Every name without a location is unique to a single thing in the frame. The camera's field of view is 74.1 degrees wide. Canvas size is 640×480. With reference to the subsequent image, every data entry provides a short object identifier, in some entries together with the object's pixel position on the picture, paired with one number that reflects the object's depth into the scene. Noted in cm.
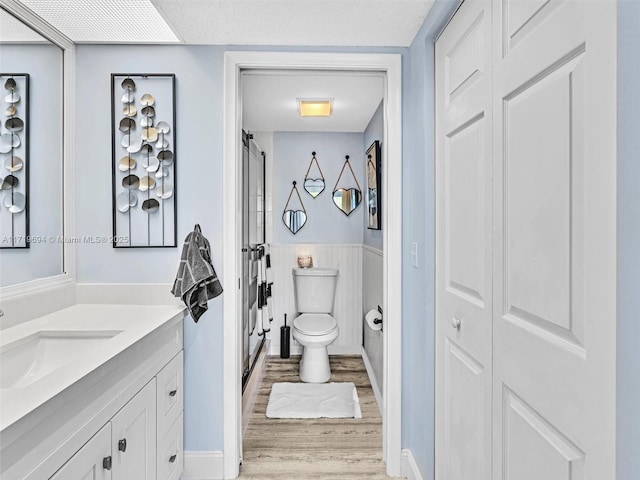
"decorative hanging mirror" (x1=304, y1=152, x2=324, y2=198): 411
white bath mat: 289
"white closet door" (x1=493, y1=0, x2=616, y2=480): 79
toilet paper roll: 286
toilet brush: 401
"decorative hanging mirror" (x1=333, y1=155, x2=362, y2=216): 413
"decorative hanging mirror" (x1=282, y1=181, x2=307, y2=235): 413
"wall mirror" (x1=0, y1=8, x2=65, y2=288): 169
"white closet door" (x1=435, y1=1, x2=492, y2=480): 133
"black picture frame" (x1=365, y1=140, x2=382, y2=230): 318
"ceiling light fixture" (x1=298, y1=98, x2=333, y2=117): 319
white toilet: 342
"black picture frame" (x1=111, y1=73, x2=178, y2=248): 210
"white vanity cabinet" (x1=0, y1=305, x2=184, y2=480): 97
